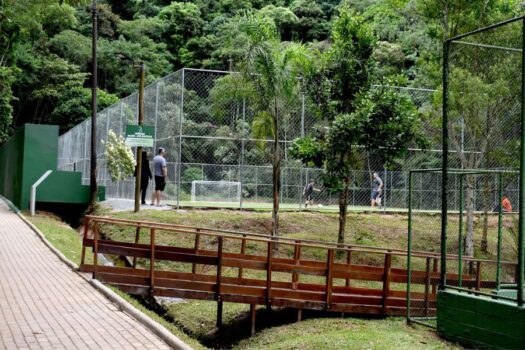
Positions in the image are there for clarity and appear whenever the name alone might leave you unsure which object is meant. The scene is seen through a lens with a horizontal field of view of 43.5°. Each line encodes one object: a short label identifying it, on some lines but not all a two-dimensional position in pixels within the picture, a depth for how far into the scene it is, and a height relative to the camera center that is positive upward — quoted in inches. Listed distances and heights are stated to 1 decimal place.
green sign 742.5 +52.1
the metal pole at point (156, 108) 861.8 +97.2
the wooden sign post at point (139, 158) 759.4 +28.1
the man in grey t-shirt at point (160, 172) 794.8 +13.2
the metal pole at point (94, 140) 938.7 +58.4
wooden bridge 442.9 -66.0
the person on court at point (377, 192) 917.8 -3.0
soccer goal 829.8 -8.5
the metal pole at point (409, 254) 407.5 -39.6
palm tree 665.6 +122.7
